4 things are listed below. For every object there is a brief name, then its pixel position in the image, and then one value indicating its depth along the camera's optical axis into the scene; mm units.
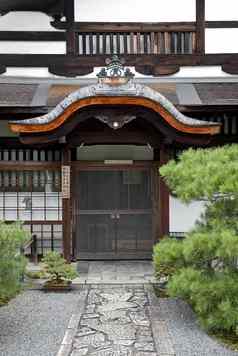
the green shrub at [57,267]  9375
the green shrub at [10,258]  6930
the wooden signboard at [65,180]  10852
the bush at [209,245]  6613
